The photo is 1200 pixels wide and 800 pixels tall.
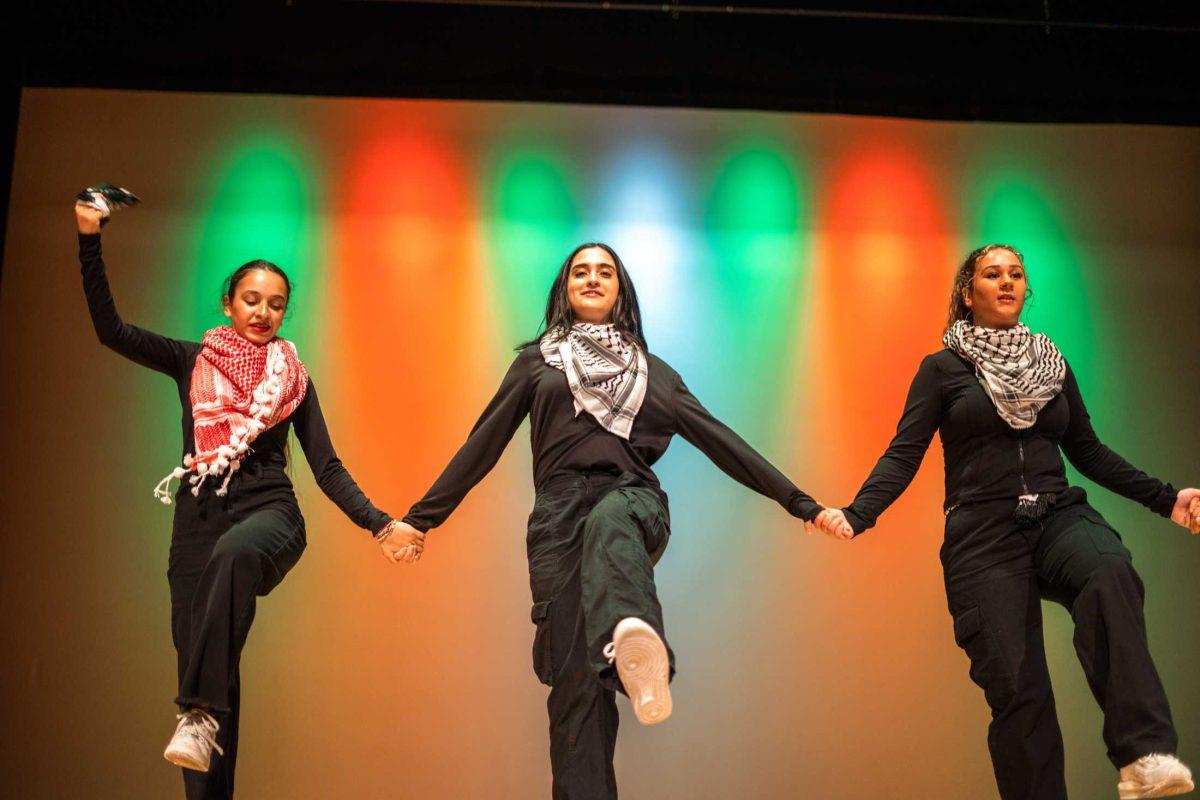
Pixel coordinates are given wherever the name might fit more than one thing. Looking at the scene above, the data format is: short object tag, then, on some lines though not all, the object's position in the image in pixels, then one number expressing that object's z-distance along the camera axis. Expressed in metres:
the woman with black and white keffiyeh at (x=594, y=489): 2.76
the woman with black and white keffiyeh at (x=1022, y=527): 2.85
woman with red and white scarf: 2.99
